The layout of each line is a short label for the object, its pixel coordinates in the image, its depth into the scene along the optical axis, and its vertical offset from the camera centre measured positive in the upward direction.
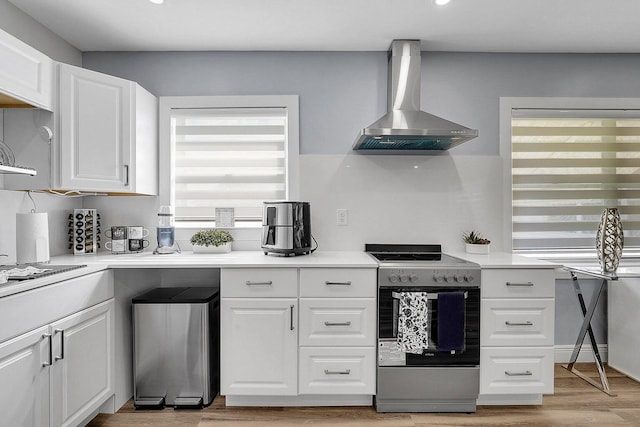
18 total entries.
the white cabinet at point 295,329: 2.10 -0.68
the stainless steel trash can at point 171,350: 2.18 -0.83
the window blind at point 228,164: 2.77 +0.35
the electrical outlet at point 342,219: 2.73 -0.06
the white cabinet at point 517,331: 2.12 -0.69
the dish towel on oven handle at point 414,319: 2.05 -0.60
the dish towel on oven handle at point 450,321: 2.04 -0.61
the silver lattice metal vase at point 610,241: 2.37 -0.19
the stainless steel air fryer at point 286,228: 2.34 -0.11
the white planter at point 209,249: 2.56 -0.27
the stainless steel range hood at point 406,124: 2.23 +0.56
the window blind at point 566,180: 2.82 +0.25
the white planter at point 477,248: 2.55 -0.26
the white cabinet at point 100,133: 2.09 +0.46
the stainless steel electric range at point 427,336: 2.05 -0.70
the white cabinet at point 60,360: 1.41 -0.67
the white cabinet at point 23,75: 1.69 +0.67
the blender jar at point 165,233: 2.57 -0.16
